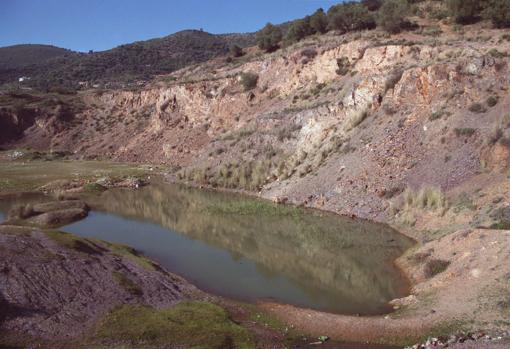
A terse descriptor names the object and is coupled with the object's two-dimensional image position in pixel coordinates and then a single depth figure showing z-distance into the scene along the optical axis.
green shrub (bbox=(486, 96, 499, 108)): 39.94
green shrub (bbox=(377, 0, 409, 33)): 64.94
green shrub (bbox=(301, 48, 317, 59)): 70.38
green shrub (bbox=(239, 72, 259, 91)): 77.94
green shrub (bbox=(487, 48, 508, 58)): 44.58
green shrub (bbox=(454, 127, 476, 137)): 38.88
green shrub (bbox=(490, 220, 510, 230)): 27.72
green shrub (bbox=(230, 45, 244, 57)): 106.25
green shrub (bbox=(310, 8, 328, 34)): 83.88
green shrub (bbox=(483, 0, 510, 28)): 56.19
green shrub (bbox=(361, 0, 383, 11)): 85.90
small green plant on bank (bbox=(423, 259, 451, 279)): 25.67
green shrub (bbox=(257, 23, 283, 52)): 94.81
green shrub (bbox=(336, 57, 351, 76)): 61.59
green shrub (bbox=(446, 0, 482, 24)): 60.91
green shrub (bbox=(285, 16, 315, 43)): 86.69
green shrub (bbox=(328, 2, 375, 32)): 74.19
